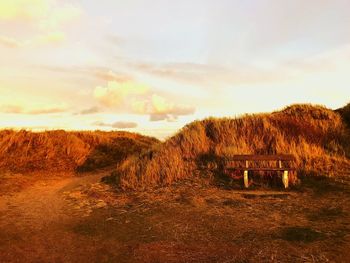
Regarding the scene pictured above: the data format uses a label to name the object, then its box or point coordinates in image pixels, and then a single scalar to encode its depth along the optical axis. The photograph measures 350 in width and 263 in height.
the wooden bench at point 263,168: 12.35
